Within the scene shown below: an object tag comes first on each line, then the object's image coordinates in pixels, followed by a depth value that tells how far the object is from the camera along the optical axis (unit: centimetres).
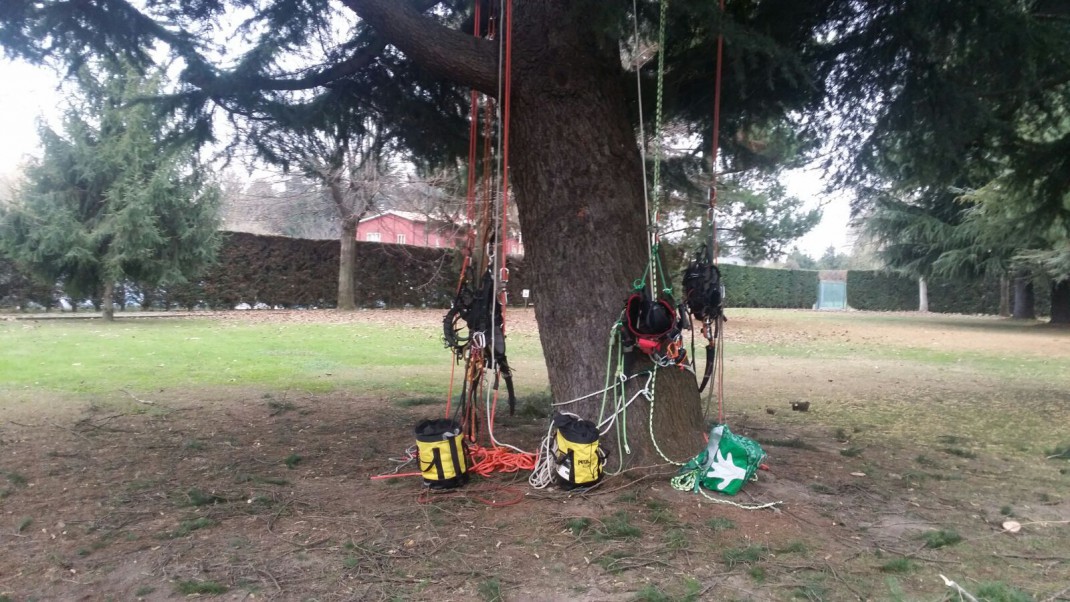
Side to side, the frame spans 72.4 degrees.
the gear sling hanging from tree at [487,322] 464
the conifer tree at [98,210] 1608
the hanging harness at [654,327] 421
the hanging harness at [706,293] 450
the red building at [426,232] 2114
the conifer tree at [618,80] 454
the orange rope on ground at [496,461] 474
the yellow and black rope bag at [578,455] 417
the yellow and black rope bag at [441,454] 428
